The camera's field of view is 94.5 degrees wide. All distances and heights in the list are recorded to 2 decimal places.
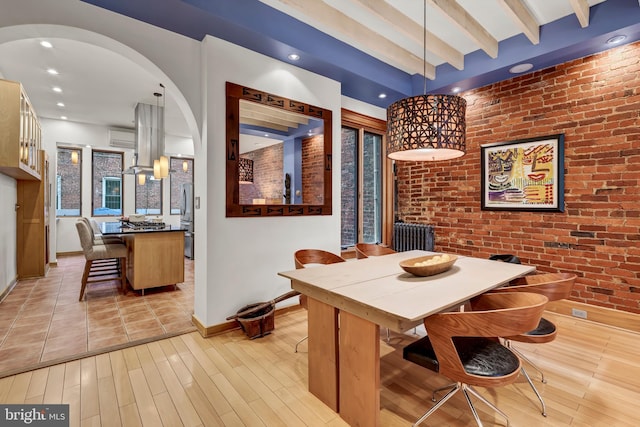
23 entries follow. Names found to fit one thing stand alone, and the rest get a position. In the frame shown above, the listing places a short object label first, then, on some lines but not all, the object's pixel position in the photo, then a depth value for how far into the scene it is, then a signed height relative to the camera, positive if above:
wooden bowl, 2.01 -0.37
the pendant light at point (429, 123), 2.05 +0.65
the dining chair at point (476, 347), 1.34 -0.71
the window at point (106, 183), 6.98 +0.74
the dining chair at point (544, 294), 1.80 -0.52
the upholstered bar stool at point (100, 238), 4.43 -0.39
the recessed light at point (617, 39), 2.77 +1.67
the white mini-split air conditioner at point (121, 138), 6.73 +1.75
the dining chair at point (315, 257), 2.80 -0.42
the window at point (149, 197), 7.41 +0.43
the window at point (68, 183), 6.68 +0.72
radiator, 4.44 -0.35
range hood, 5.11 +1.38
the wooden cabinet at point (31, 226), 4.63 -0.19
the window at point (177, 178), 7.79 +0.99
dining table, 1.51 -0.52
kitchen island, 3.82 -0.55
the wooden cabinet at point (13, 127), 2.95 +0.90
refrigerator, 6.11 -0.03
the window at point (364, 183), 4.58 +0.51
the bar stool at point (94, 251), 3.68 -0.48
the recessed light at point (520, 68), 3.30 +1.68
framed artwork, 3.31 +0.48
